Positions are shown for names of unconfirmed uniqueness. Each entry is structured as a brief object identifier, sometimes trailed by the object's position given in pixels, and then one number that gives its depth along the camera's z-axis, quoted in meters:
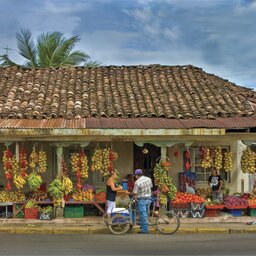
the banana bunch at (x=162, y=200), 12.85
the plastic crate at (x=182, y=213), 12.98
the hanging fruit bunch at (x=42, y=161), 12.77
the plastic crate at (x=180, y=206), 13.00
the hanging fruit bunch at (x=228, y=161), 13.49
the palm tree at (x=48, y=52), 25.86
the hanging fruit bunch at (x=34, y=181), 12.48
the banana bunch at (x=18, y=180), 12.67
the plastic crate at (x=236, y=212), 13.32
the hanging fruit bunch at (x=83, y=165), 12.90
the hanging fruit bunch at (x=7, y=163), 12.64
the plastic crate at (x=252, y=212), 13.37
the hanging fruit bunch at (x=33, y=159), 12.71
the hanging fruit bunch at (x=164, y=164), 12.82
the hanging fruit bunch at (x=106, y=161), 12.87
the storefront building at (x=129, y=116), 12.41
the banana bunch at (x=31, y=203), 12.78
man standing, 11.29
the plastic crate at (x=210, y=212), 13.16
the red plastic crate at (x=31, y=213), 12.74
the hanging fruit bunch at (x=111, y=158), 12.88
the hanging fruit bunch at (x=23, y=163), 12.82
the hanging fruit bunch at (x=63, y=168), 12.89
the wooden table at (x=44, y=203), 12.84
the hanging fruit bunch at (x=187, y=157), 13.27
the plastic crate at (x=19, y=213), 12.94
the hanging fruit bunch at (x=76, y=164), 12.86
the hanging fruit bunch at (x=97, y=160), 12.80
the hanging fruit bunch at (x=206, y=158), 13.20
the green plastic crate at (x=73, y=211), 12.95
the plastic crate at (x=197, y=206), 12.97
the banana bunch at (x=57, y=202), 12.60
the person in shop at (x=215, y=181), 14.23
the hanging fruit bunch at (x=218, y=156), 13.34
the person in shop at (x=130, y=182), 14.25
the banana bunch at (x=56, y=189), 12.44
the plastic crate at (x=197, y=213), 12.98
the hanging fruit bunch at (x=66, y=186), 12.57
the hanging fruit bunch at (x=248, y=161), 13.18
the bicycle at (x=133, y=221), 11.33
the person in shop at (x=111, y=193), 11.73
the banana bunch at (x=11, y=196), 13.02
